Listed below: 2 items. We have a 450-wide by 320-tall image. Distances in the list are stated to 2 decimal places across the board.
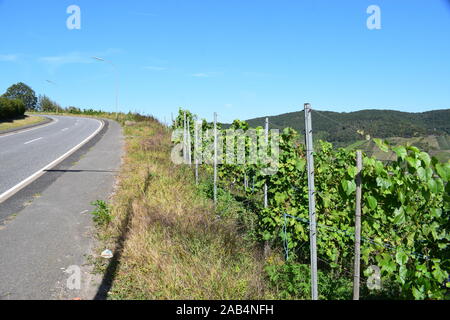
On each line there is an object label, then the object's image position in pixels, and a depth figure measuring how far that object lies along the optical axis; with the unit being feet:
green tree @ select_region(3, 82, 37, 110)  343.46
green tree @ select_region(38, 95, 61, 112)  180.34
